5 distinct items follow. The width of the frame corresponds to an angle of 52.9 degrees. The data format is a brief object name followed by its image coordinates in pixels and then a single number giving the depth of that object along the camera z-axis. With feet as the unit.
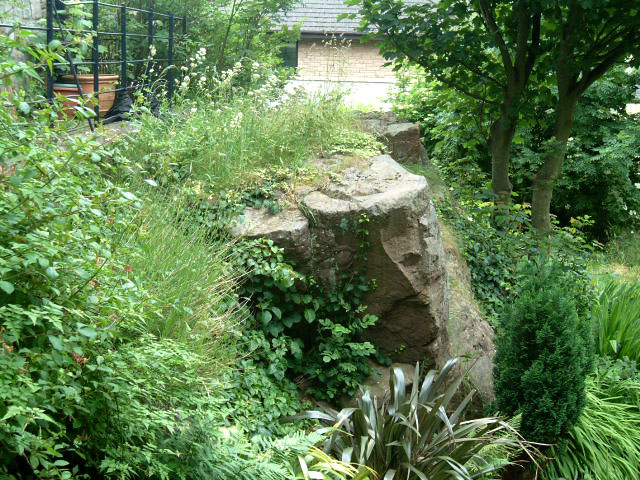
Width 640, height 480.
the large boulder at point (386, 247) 15.93
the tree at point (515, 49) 23.26
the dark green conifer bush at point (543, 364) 14.47
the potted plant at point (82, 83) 24.91
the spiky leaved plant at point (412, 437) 12.55
